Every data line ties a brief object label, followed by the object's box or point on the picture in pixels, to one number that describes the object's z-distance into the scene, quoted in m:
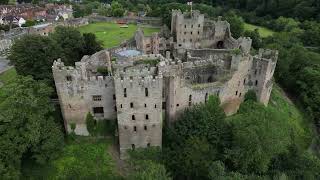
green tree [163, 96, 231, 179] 28.63
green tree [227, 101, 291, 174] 28.55
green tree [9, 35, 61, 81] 34.91
